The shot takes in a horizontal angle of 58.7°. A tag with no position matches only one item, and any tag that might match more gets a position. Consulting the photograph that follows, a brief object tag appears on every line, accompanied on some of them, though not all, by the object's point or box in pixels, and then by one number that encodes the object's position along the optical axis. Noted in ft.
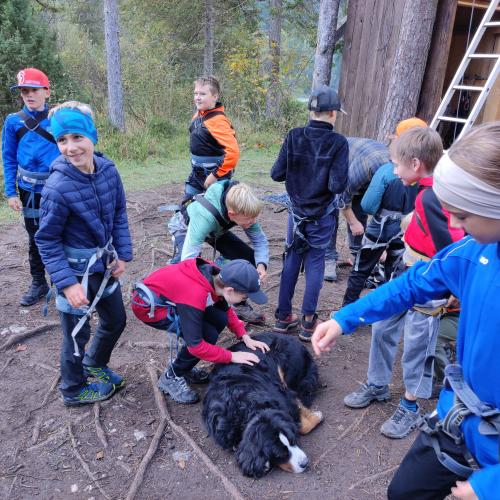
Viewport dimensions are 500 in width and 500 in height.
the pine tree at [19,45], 39.01
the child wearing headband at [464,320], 4.56
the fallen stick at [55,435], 9.63
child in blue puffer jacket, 8.91
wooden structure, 21.16
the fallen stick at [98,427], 9.82
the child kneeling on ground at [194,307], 9.87
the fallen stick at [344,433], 9.64
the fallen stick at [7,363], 12.14
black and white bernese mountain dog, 9.07
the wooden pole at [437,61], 20.56
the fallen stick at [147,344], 13.41
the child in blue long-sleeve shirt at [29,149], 13.44
